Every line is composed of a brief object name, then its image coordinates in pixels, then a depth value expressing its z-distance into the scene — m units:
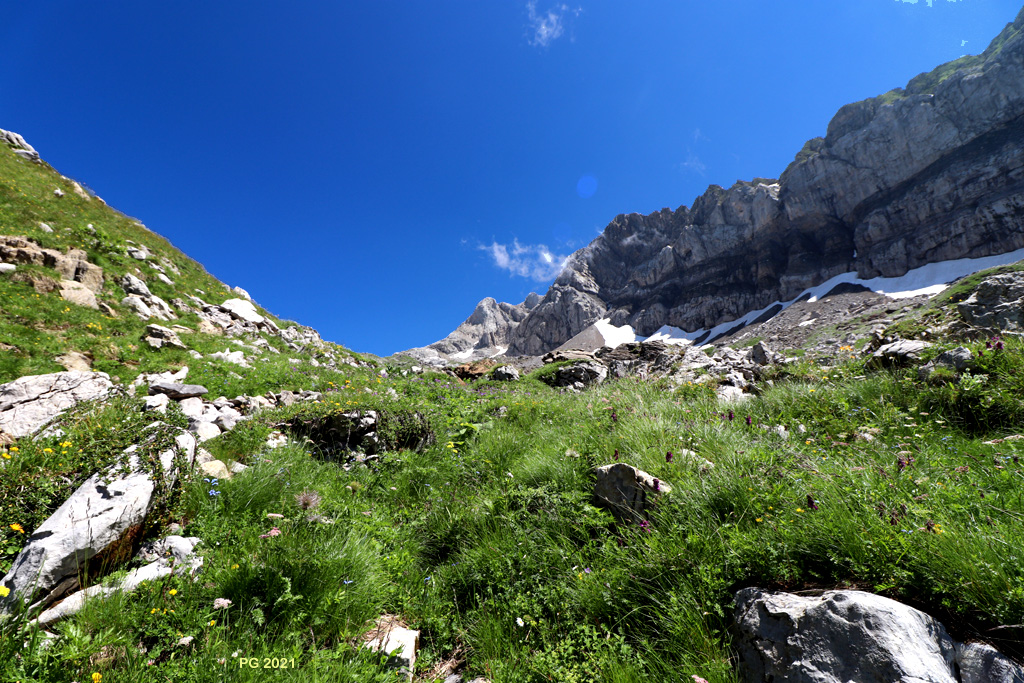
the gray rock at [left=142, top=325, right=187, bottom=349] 10.38
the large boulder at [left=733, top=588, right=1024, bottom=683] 1.80
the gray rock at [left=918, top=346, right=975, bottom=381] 5.14
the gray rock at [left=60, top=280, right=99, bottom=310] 10.93
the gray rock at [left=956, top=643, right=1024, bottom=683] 1.68
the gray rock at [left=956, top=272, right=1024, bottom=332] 8.05
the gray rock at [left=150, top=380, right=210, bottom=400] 7.44
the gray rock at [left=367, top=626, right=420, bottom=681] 2.80
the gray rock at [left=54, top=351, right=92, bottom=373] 8.13
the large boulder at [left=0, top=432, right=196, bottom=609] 2.69
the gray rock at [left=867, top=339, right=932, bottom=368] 6.62
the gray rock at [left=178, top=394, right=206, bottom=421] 6.31
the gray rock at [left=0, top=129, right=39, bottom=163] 20.84
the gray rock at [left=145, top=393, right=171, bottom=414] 6.08
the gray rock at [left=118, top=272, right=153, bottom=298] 13.00
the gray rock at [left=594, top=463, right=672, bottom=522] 3.80
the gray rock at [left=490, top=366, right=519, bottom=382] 17.20
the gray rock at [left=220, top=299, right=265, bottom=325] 17.08
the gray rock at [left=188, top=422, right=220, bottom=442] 5.72
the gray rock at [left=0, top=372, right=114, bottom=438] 4.91
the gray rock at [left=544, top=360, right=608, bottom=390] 16.95
